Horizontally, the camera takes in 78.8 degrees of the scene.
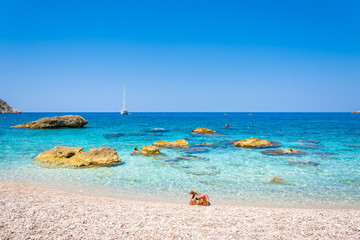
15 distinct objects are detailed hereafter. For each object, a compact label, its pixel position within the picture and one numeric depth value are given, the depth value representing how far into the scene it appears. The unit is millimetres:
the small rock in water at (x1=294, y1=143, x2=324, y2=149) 27906
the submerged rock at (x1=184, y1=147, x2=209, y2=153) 25158
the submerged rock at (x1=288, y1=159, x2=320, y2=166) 18703
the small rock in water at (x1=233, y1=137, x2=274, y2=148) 28312
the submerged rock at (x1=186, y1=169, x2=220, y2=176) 16172
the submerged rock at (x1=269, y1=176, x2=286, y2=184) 14109
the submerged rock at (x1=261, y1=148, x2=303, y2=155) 23672
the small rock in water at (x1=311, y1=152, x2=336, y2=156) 23719
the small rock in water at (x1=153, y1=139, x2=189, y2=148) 28473
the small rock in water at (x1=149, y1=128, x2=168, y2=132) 52800
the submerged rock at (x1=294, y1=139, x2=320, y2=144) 33375
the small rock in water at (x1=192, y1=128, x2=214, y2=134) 46156
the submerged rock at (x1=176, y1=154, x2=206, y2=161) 20844
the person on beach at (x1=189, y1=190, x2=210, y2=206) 10148
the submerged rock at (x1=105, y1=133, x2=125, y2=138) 39750
